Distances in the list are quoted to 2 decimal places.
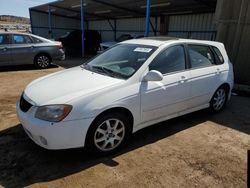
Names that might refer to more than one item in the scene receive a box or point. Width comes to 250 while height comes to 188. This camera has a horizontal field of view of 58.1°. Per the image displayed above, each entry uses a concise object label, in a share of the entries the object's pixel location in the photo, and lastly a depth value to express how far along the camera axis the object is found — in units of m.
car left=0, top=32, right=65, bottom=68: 8.62
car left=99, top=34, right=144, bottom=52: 14.95
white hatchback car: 2.71
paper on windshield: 3.57
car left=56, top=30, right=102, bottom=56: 16.44
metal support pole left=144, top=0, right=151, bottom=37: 9.34
